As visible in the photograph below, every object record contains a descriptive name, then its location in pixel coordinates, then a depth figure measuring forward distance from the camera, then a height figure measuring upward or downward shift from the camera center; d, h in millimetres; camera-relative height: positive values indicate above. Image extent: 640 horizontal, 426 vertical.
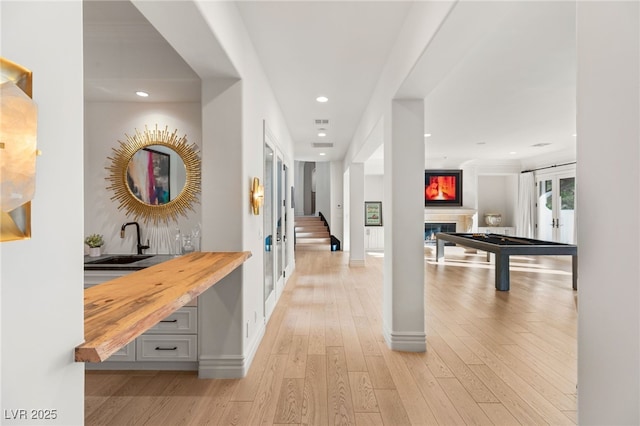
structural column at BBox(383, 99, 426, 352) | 3094 -113
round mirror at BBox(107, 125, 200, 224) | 3016 +376
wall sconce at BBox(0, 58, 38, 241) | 662 +135
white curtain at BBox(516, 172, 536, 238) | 9922 +260
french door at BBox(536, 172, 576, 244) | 8680 +154
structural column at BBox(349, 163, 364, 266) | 7730 +28
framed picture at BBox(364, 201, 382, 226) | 10750 +68
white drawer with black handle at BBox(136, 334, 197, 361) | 2602 -1051
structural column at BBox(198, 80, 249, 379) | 2559 -32
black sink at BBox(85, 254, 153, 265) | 2672 -373
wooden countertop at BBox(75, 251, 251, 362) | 952 -334
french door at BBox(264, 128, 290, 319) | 3986 -124
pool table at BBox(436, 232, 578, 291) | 5086 -566
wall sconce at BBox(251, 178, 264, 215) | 2892 +164
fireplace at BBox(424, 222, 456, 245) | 10930 -475
